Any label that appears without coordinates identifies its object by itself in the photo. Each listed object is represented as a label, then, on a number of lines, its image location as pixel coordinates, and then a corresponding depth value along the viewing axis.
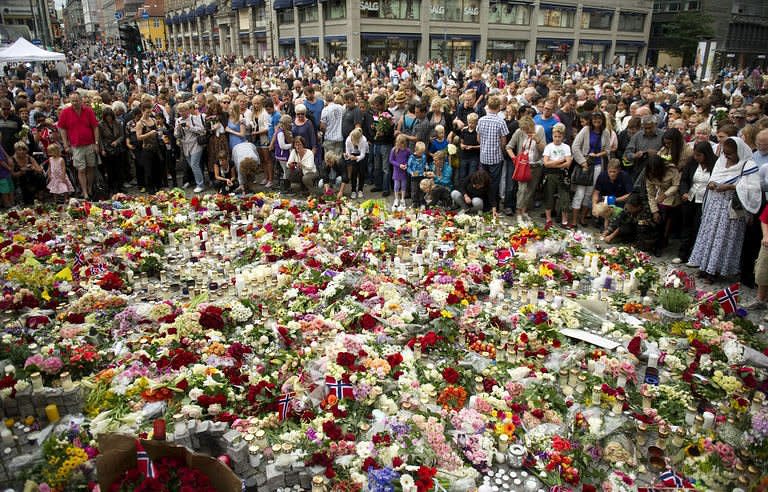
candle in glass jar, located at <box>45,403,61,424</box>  4.25
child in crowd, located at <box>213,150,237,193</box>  11.06
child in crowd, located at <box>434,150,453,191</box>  9.80
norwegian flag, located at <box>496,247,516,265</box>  7.32
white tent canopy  21.05
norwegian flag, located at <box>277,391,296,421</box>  4.29
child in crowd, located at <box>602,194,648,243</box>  8.23
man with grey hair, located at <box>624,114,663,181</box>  8.70
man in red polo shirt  10.27
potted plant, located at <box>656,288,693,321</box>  6.04
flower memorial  3.88
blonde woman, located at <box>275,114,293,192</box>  10.89
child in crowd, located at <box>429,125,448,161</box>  9.86
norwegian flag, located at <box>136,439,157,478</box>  3.21
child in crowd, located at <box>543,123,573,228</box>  8.91
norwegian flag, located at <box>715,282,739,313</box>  5.90
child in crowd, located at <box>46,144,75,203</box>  10.21
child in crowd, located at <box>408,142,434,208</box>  9.73
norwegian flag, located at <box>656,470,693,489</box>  3.73
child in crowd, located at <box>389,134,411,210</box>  9.96
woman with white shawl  6.55
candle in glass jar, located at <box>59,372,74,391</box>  4.45
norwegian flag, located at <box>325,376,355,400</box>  4.41
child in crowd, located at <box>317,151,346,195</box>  10.97
